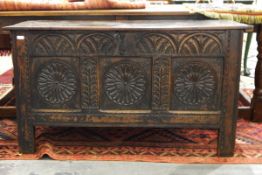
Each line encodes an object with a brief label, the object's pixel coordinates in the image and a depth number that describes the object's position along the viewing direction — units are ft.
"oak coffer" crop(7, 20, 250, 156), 5.90
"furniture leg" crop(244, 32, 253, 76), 12.13
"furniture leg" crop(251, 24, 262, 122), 7.82
